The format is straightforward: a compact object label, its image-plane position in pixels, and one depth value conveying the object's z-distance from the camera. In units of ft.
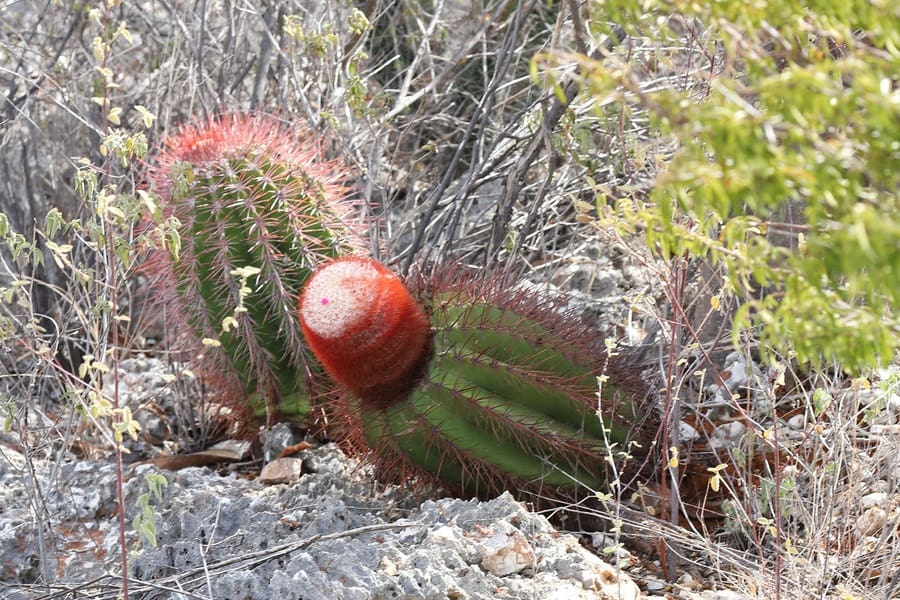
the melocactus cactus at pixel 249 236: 10.63
